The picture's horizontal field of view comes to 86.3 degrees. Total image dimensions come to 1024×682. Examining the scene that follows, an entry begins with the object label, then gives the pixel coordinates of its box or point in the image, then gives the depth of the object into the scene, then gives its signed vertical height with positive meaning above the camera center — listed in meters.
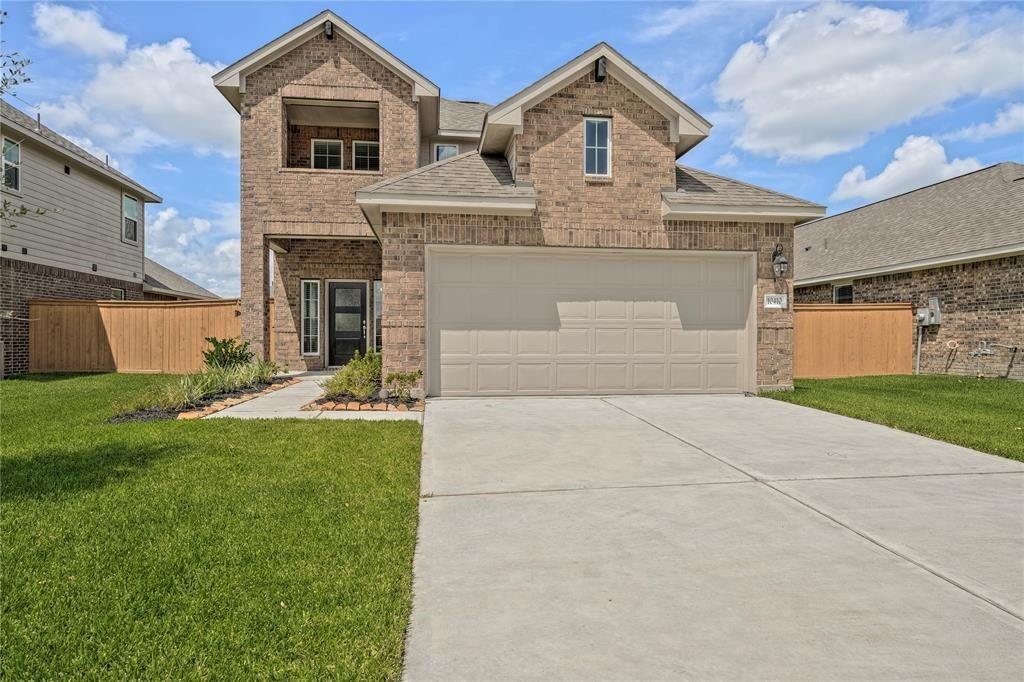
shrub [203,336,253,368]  11.65 -0.62
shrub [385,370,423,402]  9.23 -0.95
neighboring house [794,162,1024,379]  13.73 +1.95
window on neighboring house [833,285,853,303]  18.58 +1.31
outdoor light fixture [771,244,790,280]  10.19 +1.28
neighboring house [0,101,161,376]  14.08 +2.90
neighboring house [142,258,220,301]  21.11 +1.65
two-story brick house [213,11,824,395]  9.52 +1.38
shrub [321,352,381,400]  9.28 -0.94
